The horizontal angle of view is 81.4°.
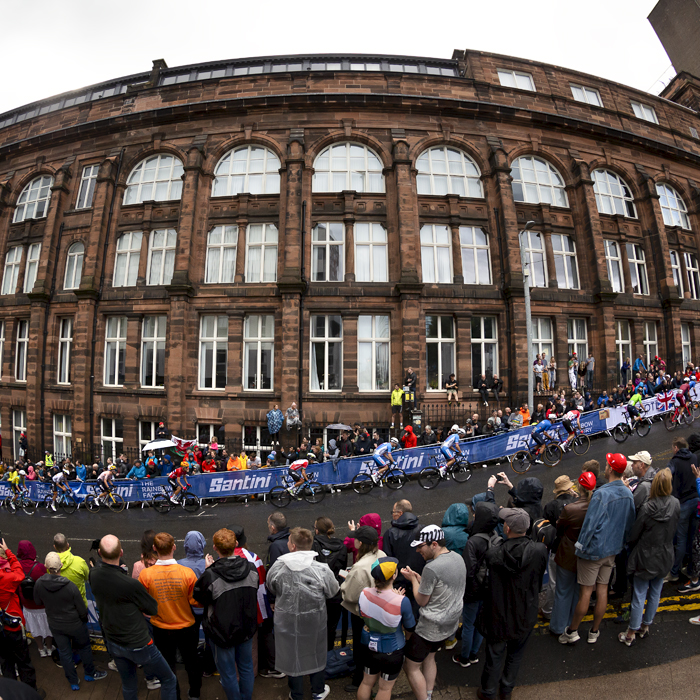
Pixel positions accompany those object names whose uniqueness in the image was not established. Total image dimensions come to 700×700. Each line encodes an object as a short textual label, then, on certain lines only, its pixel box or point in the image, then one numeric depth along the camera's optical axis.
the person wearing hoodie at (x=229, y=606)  3.71
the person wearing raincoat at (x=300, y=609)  3.83
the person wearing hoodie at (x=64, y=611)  4.60
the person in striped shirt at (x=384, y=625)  3.50
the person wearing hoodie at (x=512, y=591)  3.77
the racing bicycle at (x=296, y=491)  12.95
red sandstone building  18.39
